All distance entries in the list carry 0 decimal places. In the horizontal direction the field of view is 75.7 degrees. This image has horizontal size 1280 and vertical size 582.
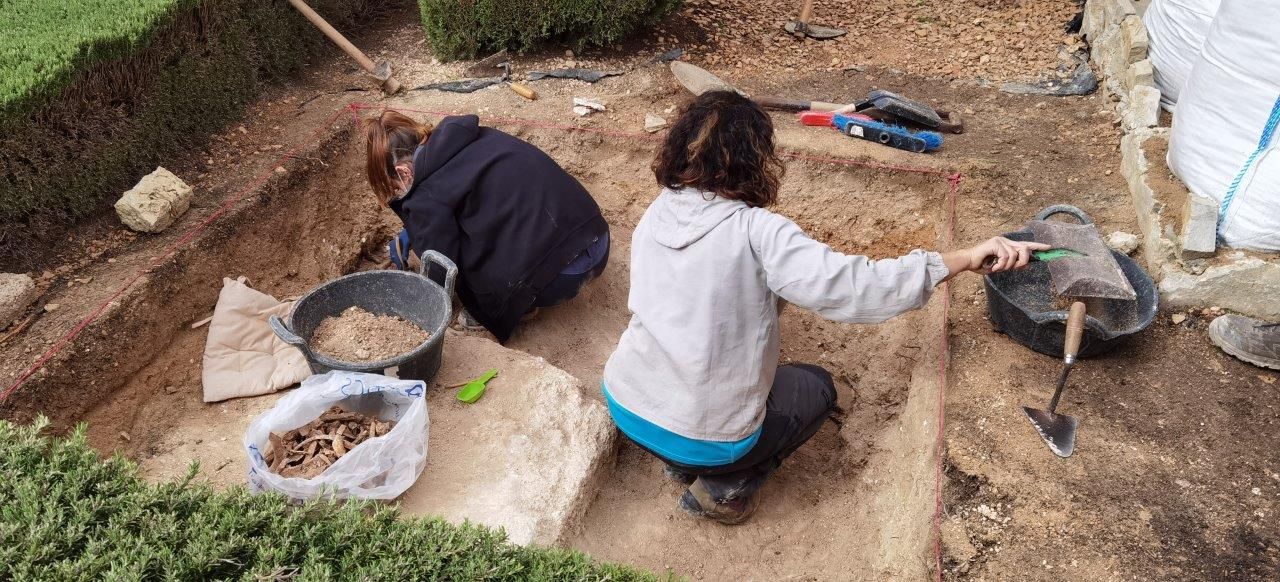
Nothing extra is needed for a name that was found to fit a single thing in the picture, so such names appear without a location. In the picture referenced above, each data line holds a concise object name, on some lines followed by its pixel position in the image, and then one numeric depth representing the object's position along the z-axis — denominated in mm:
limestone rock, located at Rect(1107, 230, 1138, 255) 3770
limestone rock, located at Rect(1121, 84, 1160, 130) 4492
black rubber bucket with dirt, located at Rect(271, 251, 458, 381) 3389
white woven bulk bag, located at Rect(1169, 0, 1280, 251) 3301
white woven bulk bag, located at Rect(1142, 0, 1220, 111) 4461
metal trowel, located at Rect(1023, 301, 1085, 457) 2918
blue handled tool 4812
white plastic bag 2916
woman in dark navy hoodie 3834
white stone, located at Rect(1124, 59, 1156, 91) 4719
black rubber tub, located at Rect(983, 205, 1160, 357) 3174
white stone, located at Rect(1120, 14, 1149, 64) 4949
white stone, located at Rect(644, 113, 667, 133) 5363
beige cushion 3938
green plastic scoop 3588
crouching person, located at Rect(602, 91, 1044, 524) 2475
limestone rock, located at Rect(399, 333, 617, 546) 3115
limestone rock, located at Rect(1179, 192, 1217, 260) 3447
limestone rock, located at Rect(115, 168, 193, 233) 4273
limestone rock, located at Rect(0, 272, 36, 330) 3756
